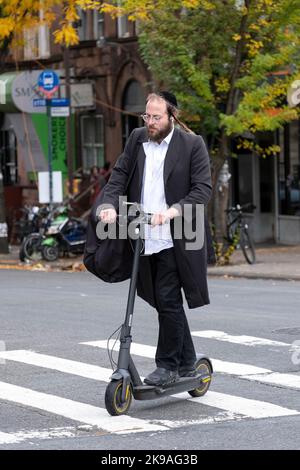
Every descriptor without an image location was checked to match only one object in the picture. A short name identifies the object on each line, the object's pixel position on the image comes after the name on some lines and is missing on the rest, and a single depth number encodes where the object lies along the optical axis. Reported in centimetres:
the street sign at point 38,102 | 2813
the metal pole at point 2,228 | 2912
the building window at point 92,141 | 3488
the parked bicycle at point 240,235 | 2311
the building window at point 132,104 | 3234
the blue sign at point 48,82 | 2783
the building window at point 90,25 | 3412
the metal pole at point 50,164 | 2784
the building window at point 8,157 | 4019
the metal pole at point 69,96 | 3012
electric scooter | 816
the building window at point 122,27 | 3272
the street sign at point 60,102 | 2798
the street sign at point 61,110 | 2806
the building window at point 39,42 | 3736
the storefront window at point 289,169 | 2897
